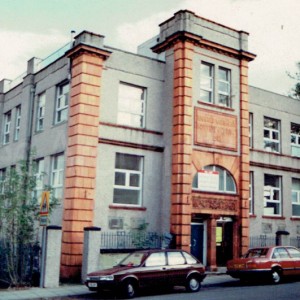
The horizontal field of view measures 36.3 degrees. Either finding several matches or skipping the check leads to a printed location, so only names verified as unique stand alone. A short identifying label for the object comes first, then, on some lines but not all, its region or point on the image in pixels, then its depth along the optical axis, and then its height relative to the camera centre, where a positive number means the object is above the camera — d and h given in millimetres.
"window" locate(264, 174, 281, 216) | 26234 +2095
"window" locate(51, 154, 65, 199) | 20923 +2310
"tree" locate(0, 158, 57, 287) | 17500 +118
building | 19953 +4181
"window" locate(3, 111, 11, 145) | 27500 +5672
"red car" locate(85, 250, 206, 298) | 14461 -1504
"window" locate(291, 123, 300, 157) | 28859 +5895
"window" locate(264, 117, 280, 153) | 27359 +5792
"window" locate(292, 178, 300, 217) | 27625 +2088
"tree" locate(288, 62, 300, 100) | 34647 +11119
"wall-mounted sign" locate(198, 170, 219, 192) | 21828 +2340
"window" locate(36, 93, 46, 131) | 23719 +5739
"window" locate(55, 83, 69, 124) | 21719 +5746
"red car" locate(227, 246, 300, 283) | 17625 -1275
